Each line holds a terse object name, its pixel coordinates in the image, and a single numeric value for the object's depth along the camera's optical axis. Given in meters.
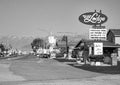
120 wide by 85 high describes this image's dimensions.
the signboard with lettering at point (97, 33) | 38.56
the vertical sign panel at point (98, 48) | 37.53
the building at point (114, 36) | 64.00
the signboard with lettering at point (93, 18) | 39.09
